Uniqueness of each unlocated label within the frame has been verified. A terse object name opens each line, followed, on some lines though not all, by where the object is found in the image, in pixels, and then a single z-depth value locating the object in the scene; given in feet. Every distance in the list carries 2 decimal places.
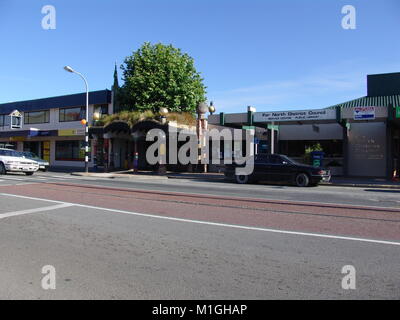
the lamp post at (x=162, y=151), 81.97
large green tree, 103.65
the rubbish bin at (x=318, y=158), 72.90
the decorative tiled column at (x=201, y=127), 83.80
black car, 57.06
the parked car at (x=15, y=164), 71.92
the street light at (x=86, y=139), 82.57
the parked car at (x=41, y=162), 92.56
